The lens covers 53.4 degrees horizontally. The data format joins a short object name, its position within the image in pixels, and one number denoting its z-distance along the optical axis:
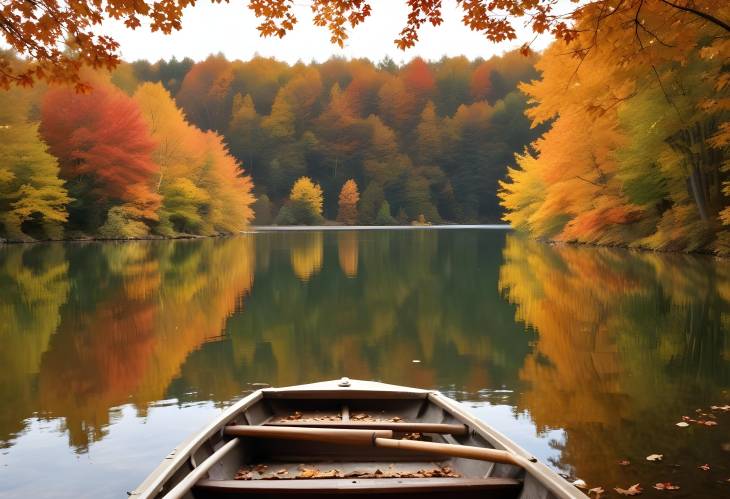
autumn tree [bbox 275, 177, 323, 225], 78.38
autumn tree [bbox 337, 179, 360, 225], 85.19
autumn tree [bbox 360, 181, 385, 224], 86.44
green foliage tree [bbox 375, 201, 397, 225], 85.38
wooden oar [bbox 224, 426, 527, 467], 4.03
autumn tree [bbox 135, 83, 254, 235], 43.94
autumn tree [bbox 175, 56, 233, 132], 96.88
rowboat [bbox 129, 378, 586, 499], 3.60
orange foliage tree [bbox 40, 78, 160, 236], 37.91
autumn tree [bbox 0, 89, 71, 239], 32.56
